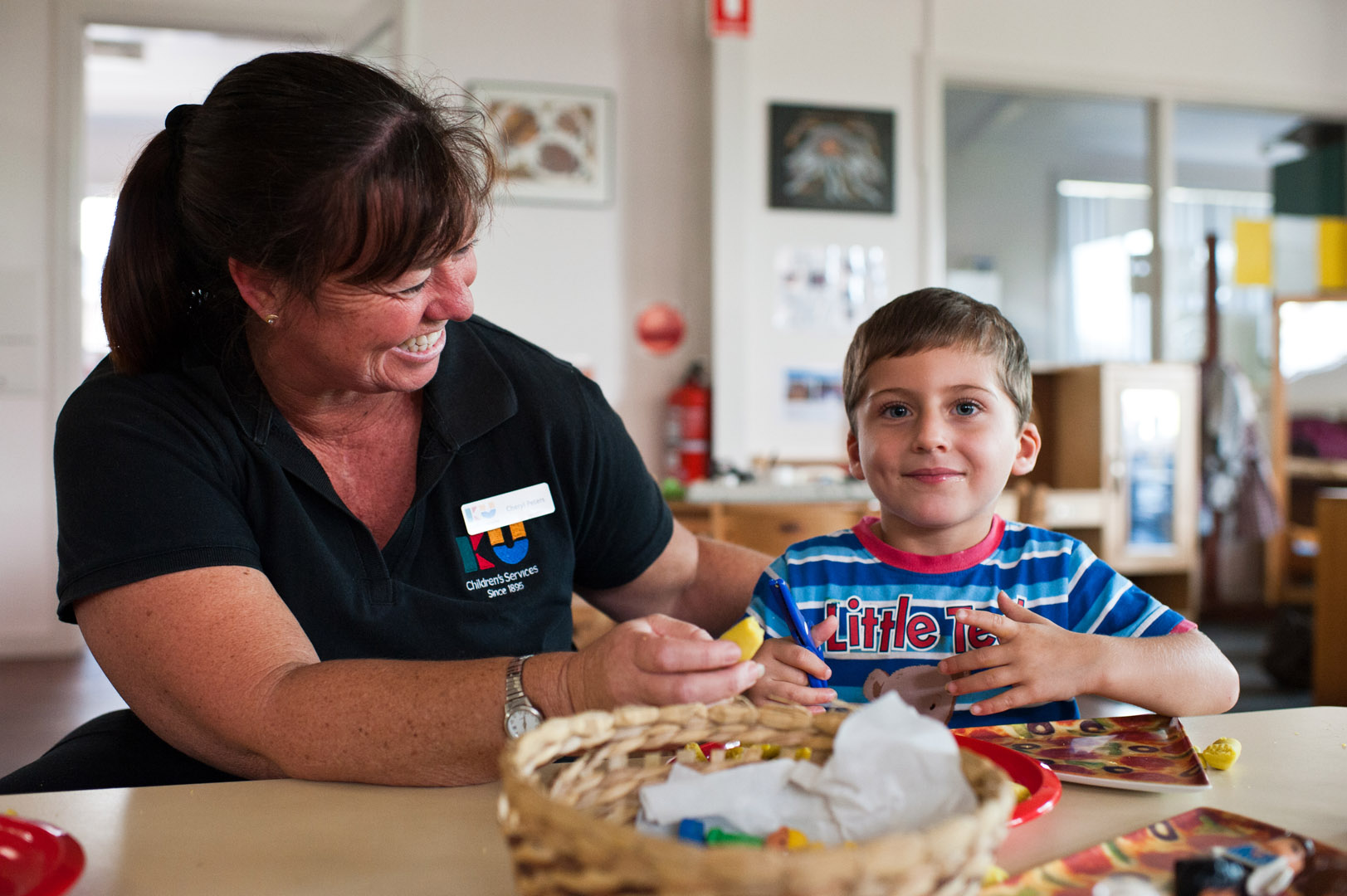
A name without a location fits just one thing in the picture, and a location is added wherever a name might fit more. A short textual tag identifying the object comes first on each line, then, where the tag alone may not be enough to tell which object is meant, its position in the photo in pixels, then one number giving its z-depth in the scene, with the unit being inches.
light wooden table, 25.6
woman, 33.3
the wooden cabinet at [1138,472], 184.2
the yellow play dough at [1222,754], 32.7
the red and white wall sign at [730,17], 172.9
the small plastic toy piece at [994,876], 22.6
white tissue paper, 21.2
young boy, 44.4
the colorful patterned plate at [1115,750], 30.2
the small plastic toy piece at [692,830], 22.3
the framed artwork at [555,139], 173.3
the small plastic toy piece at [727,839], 21.7
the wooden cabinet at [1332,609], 138.3
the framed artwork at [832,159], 180.7
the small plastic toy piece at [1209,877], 21.4
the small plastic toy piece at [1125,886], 21.6
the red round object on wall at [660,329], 179.8
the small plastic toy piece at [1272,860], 21.5
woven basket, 15.4
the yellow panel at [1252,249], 219.9
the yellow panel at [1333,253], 219.0
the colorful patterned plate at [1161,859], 22.6
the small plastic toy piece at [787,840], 21.6
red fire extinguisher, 176.2
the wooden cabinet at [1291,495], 208.5
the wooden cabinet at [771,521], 106.4
